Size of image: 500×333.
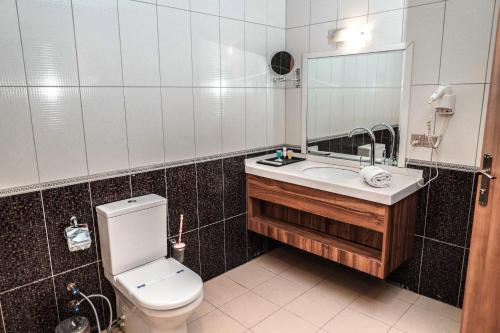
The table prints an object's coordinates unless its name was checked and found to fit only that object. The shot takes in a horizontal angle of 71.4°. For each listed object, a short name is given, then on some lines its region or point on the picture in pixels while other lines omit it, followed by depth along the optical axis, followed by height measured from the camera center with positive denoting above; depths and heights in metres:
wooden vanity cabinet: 2.10 -0.86
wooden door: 1.46 -0.65
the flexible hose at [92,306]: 1.93 -1.11
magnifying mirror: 2.83 +0.33
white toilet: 1.71 -0.93
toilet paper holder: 1.85 -0.69
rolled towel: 2.08 -0.45
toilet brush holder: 2.29 -0.95
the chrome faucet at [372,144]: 2.49 -0.30
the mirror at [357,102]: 2.35 +0.00
